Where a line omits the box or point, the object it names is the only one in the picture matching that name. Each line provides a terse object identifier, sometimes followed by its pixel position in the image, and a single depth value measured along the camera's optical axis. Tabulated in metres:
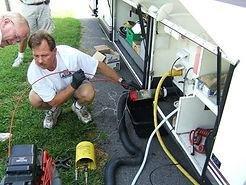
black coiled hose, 1.93
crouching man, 2.04
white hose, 1.94
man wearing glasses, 1.80
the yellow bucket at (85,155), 1.98
